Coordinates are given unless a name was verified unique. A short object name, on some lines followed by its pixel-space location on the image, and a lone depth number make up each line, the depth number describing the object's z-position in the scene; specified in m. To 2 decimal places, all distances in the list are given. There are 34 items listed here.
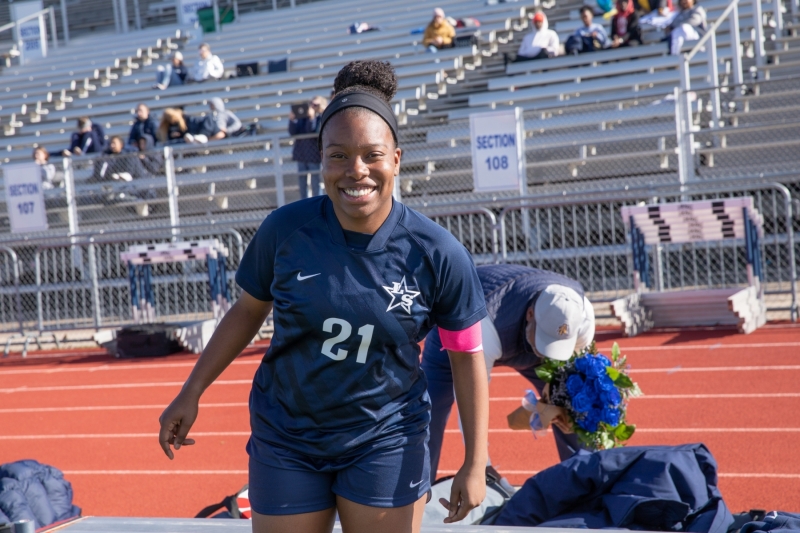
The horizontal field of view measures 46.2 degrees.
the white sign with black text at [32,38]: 25.78
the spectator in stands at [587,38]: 16.33
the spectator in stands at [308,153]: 13.43
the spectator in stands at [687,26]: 15.34
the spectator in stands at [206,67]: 20.33
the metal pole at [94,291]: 12.51
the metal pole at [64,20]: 26.58
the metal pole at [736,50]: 13.77
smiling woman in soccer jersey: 2.36
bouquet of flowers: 4.09
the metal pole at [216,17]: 24.31
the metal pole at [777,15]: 15.49
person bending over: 3.95
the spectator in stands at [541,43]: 16.75
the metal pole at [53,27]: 24.88
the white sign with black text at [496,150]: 11.12
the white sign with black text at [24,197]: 13.12
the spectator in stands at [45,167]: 14.59
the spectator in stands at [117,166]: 14.39
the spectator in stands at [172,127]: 16.08
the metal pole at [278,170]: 13.75
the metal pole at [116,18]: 26.92
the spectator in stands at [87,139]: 16.50
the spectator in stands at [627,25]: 16.11
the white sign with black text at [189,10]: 26.22
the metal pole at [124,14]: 26.80
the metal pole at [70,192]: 13.98
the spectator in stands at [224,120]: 16.14
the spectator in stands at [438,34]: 18.55
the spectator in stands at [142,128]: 16.14
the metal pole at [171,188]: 13.72
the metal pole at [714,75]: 13.24
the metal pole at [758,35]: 14.58
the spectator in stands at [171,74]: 20.73
